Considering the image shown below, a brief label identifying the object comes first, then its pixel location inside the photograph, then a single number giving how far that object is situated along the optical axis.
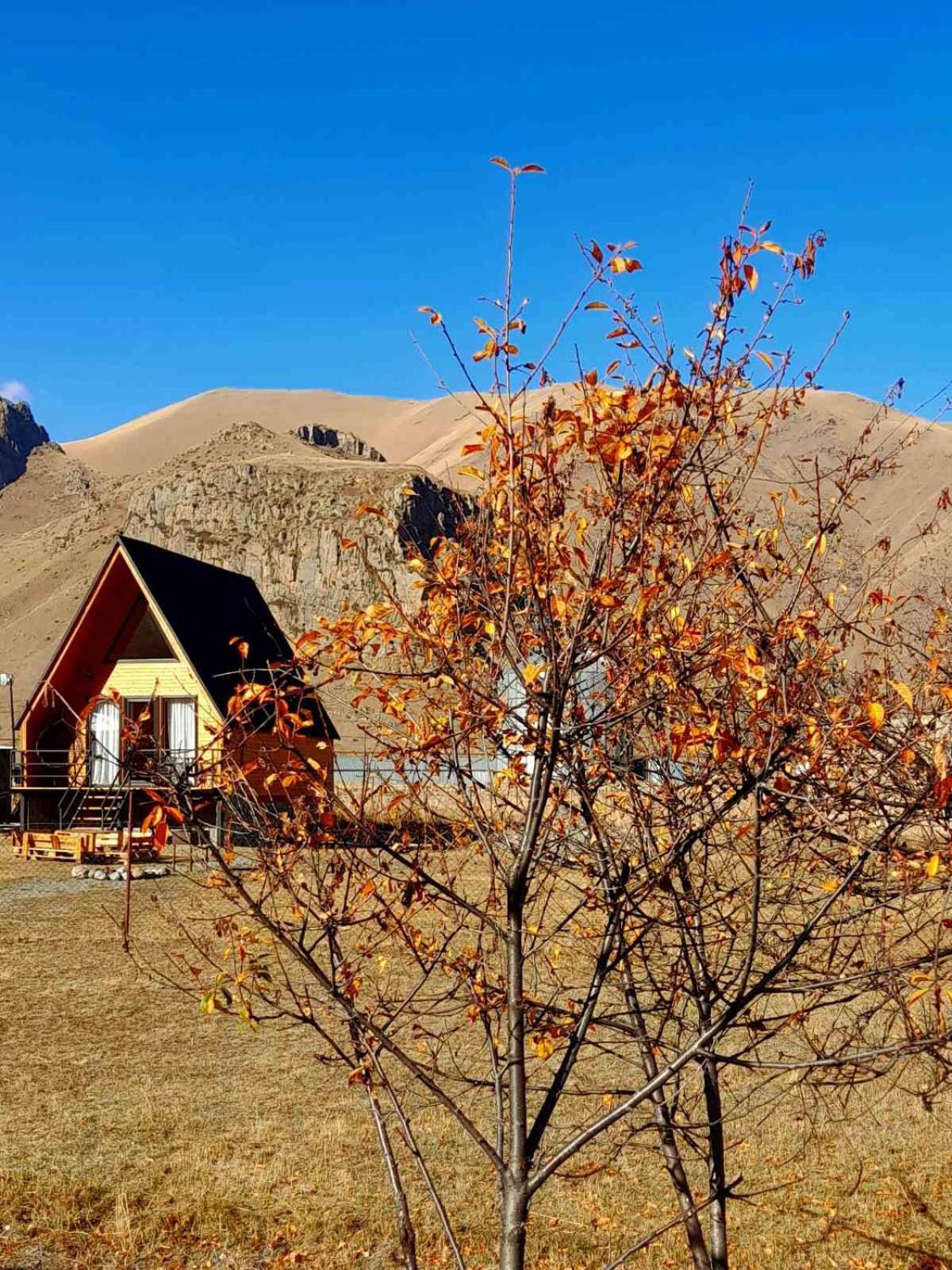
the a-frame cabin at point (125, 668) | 23.50
